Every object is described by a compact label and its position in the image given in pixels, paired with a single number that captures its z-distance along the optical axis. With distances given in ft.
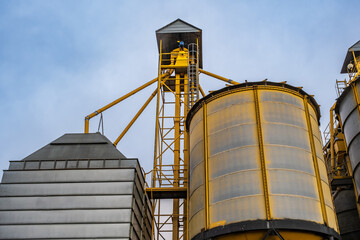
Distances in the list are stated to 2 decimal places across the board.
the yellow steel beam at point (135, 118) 94.43
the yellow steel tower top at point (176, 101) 81.76
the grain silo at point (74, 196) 65.00
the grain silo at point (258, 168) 54.39
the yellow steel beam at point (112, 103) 94.29
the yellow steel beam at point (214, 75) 104.16
